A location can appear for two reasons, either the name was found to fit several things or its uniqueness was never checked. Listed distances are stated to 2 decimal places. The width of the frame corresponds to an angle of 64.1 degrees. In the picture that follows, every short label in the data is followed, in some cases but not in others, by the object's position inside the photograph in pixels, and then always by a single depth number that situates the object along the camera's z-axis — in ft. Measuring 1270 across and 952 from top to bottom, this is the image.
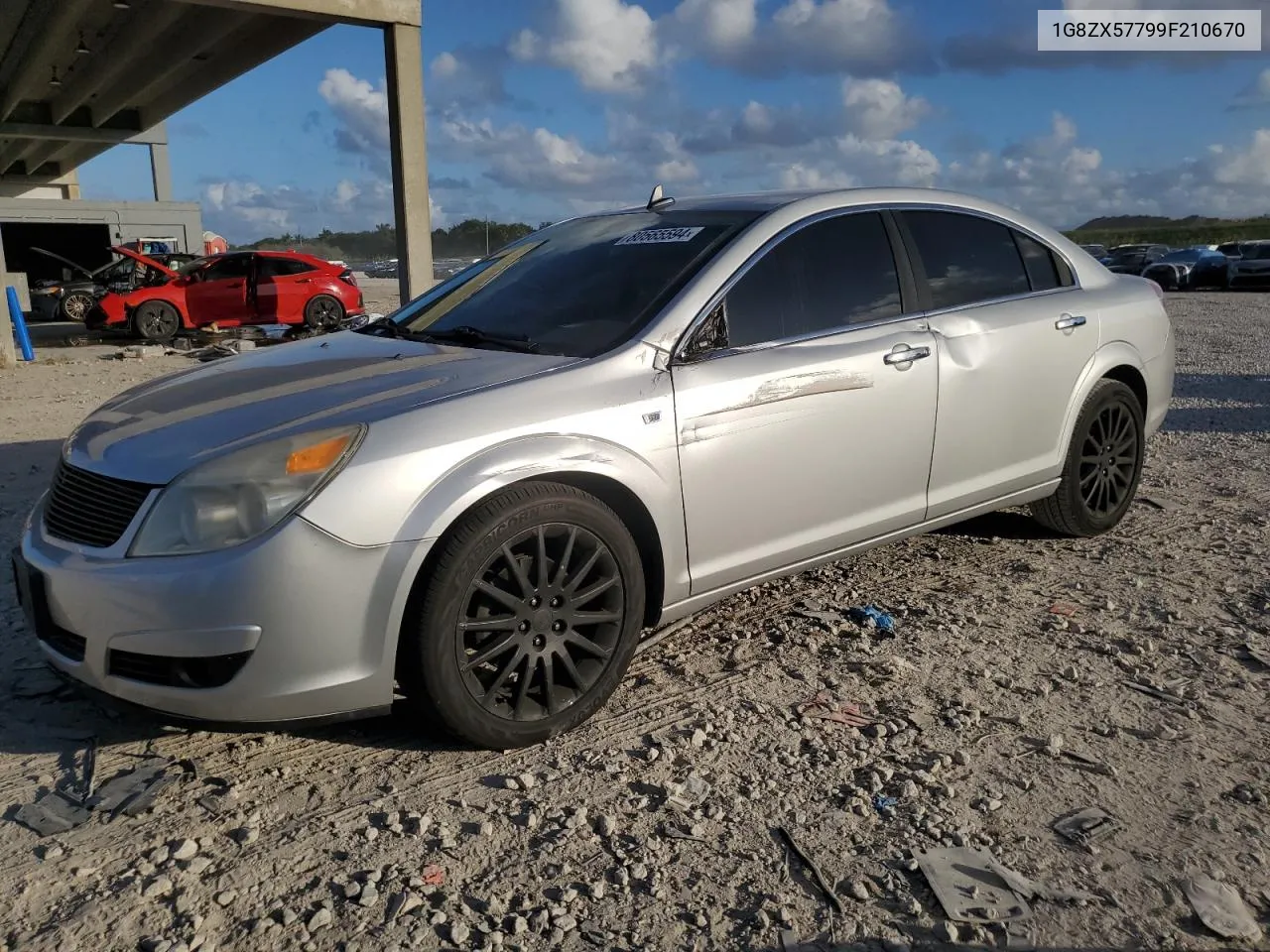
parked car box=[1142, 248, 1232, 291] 90.38
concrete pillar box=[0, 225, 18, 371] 41.78
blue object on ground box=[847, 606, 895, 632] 12.56
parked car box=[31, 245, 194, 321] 65.98
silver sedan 8.54
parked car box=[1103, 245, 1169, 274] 100.19
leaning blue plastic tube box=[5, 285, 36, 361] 45.24
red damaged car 55.83
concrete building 40.81
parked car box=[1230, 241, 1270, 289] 86.17
